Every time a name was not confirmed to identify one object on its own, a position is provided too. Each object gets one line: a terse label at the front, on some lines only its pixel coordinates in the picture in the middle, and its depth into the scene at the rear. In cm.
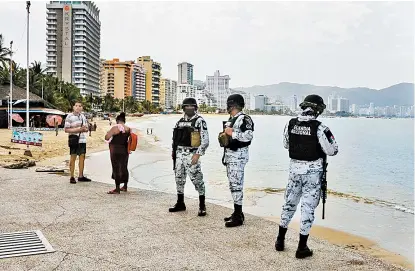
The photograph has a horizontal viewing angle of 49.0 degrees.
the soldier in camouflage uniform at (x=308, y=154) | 482
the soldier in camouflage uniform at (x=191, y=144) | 652
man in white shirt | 914
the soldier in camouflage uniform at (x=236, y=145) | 591
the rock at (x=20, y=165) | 1210
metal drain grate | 480
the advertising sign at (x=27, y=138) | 1923
